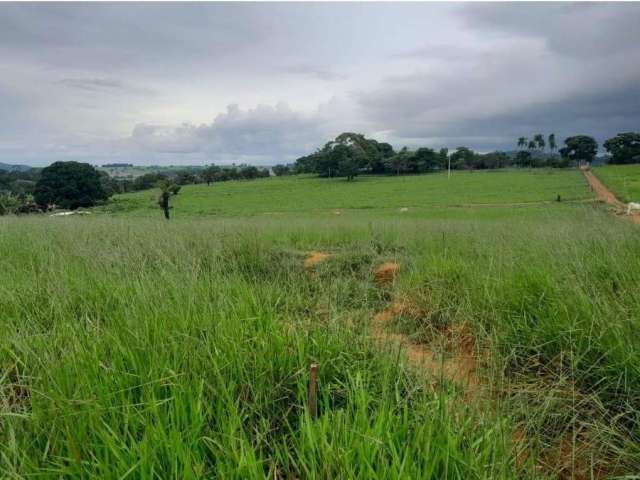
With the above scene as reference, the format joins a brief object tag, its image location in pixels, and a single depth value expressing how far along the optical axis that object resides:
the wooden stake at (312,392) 1.46
